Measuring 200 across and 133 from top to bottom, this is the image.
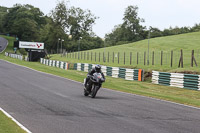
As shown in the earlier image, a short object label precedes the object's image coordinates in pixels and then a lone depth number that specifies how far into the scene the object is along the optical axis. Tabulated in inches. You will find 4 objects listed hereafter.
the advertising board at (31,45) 3218.5
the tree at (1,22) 6144.7
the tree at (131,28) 5438.0
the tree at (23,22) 5438.0
